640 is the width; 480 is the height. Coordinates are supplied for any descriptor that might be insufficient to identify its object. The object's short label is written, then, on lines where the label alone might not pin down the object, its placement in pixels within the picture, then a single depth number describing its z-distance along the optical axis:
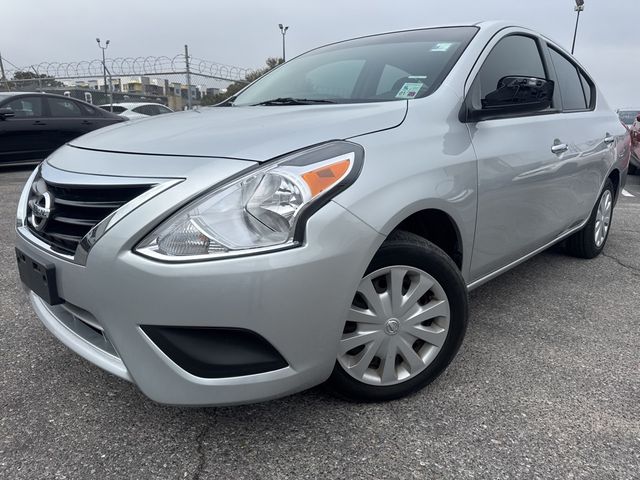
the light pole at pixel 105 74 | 18.21
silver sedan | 1.54
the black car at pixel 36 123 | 7.73
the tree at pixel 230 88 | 15.90
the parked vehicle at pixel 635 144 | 8.82
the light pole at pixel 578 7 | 21.23
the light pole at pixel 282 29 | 30.84
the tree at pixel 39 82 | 20.80
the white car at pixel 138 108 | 12.80
